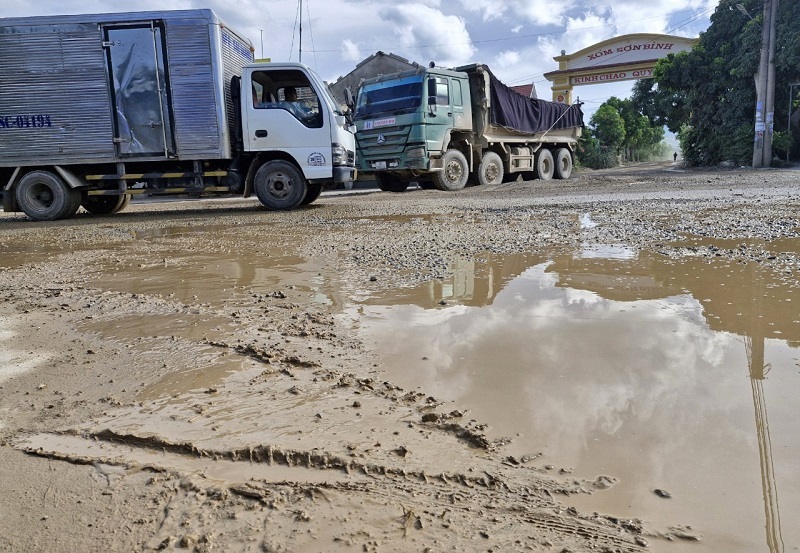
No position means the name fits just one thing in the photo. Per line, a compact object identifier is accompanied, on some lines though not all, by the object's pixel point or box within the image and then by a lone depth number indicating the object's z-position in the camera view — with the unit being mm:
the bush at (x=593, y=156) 32125
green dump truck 12156
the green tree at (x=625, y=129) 34344
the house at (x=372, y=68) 25325
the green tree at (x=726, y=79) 18781
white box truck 8836
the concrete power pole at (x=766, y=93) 17672
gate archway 31938
